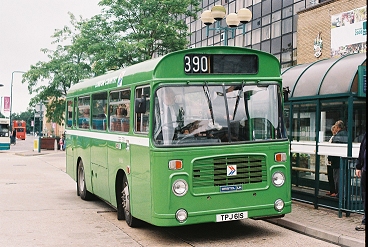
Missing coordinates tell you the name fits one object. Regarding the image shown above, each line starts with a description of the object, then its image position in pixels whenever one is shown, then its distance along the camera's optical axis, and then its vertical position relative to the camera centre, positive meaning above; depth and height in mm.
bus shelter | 9844 +98
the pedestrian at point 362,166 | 7920 -621
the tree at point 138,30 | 30439 +5385
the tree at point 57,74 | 43969 +4034
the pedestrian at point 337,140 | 10375 -312
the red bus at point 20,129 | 90750 -906
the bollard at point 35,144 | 38778 -1520
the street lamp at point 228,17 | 16891 +3412
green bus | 7699 -227
